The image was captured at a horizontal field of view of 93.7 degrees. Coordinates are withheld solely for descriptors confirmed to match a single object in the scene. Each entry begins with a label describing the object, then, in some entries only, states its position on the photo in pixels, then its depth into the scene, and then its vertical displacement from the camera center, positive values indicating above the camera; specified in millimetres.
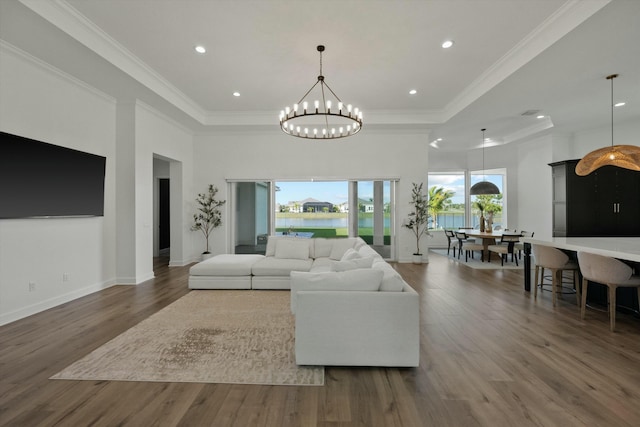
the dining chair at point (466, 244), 7555 -797
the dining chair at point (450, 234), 8250 -596
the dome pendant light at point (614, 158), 4109 +792
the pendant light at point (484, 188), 7848 +657
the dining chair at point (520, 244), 7340 -797
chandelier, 6545 +2153
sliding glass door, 7805 +55
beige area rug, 2408 -1297
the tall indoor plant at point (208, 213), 7414 +2
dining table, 7211 -541
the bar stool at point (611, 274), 3307 -684
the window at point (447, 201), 10477 +424
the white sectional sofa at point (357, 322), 2479 -901
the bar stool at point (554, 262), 4141 -685
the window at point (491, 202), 9875 +374
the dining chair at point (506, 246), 6910 -796
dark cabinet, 6651 +249
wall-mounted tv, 3508 +444
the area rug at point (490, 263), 6848 -1227
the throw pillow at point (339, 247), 5559 -636
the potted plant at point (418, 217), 7395 -97
